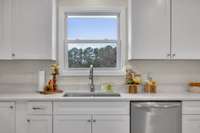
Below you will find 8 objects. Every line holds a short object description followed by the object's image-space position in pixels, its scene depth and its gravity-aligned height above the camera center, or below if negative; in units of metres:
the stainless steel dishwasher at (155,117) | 2.46 -0.60
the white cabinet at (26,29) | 2.73 +0.46
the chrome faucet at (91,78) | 2.97 -0.19
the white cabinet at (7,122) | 2.49 -0.68
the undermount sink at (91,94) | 2.88 -0.40
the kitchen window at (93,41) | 3.16 +0.36
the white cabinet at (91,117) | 2.48 -0.62
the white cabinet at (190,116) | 2.51 -0.60
